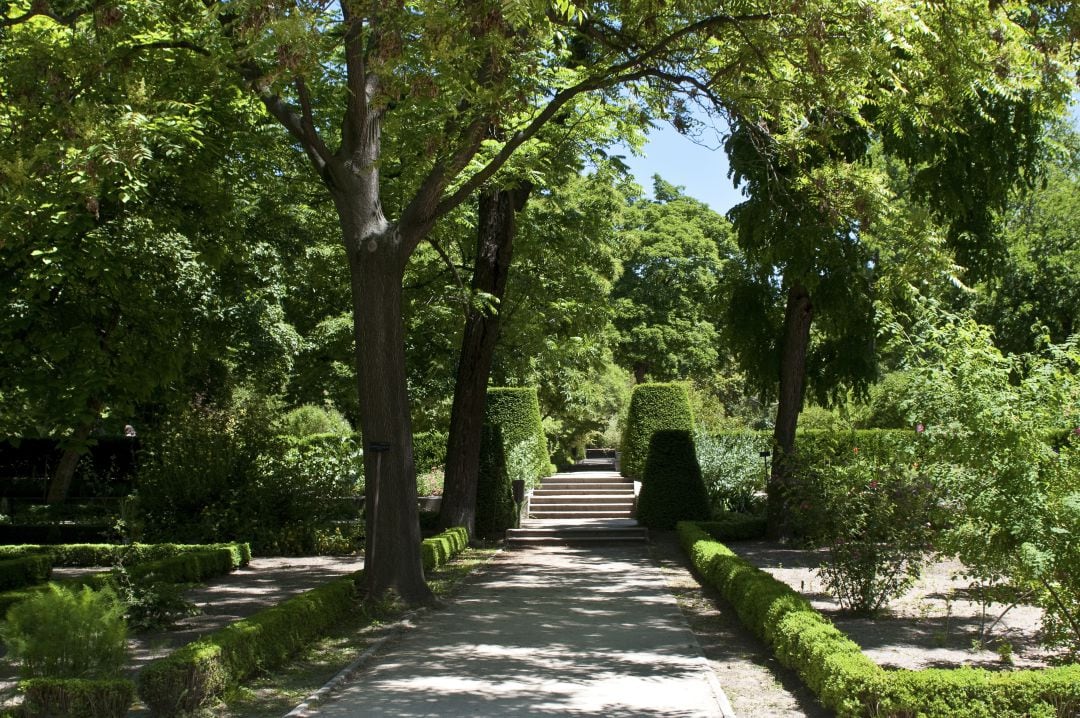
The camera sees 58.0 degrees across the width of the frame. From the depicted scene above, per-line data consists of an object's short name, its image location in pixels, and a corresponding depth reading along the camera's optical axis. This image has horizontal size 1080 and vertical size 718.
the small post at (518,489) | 21.23
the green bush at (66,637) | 6.62
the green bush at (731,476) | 23.25
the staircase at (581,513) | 20.23
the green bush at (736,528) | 19.33
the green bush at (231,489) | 18.36
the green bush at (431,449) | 26.78
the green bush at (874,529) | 10.34
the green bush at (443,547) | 15.00
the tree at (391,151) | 10.20
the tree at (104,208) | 10.30
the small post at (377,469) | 11.63
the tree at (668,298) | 43.28
